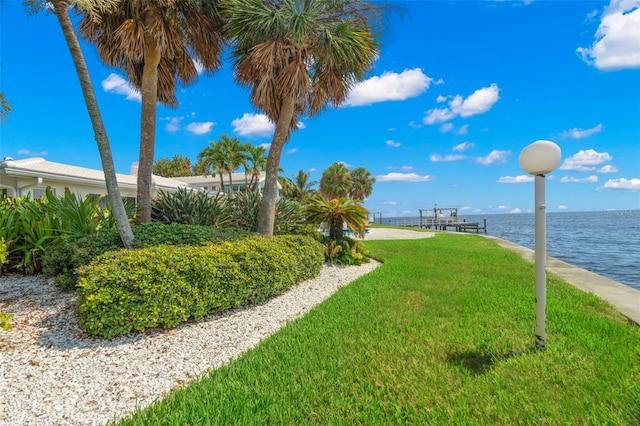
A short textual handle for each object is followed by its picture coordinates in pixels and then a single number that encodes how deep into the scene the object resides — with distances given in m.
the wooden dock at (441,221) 40.16
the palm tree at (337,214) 9.40
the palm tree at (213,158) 27.58
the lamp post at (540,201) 3.28
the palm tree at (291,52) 7.34
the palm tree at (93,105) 5.12
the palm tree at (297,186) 36.08
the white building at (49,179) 9.78
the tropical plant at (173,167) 42.53
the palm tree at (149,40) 7.22
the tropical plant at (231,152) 27.69
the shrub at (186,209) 8.53
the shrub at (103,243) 5.44
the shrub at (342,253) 9.27
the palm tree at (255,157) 28.88
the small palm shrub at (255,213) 9.28
